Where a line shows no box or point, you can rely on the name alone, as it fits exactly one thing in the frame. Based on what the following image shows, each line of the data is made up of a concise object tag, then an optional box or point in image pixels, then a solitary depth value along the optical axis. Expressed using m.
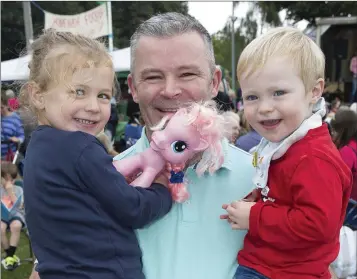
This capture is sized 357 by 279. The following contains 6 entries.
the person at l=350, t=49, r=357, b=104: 15.13
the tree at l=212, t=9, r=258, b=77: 32.31
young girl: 1.54
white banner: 10.77
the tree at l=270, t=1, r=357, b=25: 28.58
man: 1.74
